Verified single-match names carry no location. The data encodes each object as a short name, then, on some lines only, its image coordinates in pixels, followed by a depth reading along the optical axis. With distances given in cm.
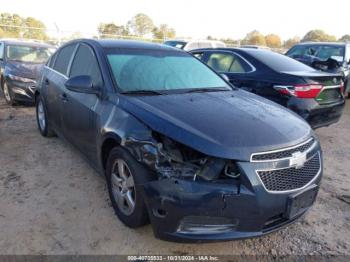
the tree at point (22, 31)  1962
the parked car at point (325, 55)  782
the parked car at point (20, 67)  714
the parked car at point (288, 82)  471
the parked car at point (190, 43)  1498
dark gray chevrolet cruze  221
